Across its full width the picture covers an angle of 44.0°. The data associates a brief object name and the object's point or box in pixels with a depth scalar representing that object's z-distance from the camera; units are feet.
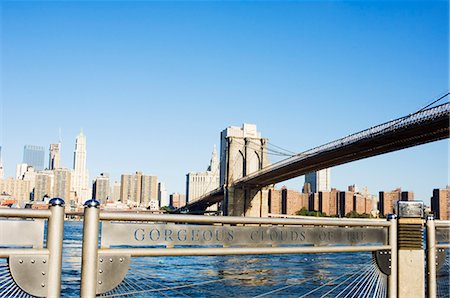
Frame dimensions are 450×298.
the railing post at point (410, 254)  13.80
